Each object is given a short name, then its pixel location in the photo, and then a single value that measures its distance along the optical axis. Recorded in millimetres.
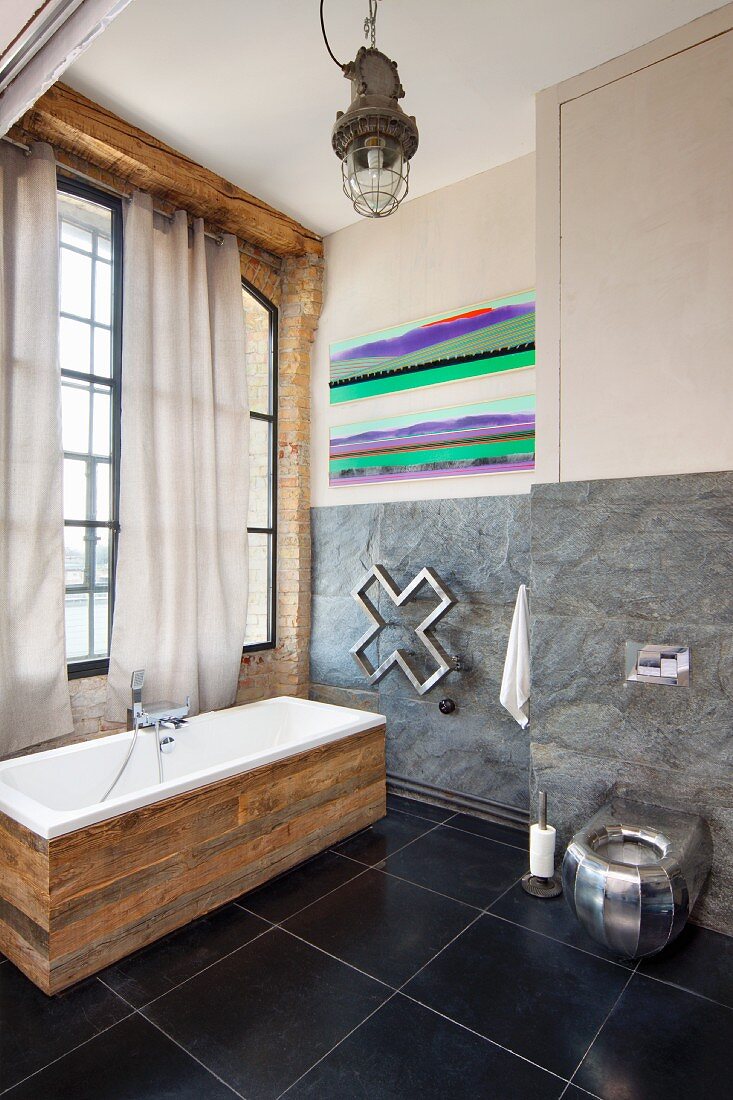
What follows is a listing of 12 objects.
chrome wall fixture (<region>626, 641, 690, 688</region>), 2395
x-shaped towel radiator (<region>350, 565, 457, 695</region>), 3279
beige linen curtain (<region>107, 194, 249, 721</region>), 3156
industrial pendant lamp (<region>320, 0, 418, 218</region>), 1875
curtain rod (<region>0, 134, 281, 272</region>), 2780
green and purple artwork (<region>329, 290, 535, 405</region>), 3229
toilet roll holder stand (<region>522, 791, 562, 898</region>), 2572
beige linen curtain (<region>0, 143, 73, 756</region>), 2711
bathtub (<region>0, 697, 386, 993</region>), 1961
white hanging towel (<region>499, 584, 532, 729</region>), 2852
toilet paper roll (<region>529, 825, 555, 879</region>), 2621
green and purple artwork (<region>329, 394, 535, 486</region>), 3221
